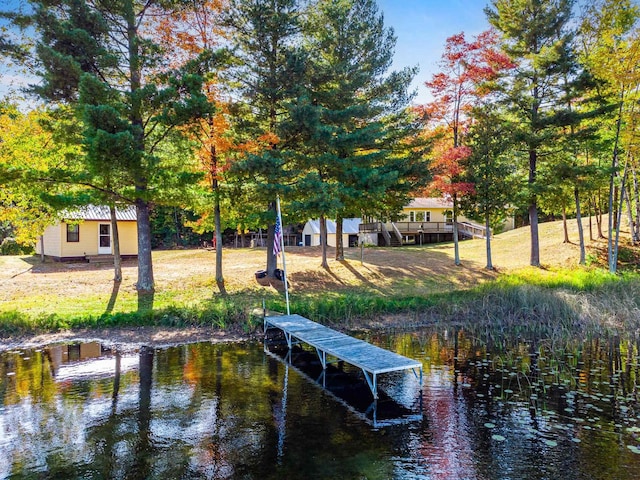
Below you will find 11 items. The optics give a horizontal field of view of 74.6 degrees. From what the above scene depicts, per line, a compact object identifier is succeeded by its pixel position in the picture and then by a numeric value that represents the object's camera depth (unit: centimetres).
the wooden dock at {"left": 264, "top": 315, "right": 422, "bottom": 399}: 735
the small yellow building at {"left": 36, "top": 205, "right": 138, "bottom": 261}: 2302
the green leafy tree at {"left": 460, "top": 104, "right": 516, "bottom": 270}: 1917
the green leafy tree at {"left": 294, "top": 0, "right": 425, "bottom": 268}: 1484
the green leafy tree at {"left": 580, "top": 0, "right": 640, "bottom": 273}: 1559
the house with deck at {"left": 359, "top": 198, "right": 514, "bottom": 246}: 3334
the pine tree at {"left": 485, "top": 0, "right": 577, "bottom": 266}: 1873
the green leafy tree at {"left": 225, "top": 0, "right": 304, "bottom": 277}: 1468
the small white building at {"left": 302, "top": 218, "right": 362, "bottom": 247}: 3423
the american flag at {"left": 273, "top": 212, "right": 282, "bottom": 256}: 1217
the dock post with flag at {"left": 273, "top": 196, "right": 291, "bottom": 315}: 1209
